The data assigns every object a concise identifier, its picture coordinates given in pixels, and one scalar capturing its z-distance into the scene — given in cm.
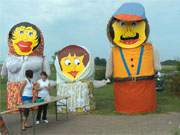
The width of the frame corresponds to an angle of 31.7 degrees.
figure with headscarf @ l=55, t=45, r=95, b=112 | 916
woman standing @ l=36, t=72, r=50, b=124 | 775
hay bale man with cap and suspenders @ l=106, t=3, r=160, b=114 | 876
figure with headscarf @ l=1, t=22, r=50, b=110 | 923
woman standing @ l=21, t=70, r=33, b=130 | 726
